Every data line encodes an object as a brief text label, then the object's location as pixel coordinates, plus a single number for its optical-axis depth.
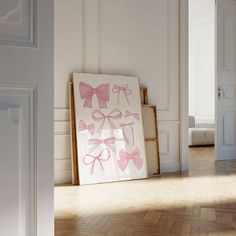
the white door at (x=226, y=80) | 6.09
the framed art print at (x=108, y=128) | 4.12
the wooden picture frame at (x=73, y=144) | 4.09
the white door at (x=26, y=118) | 1.21
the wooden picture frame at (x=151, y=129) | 4.66
